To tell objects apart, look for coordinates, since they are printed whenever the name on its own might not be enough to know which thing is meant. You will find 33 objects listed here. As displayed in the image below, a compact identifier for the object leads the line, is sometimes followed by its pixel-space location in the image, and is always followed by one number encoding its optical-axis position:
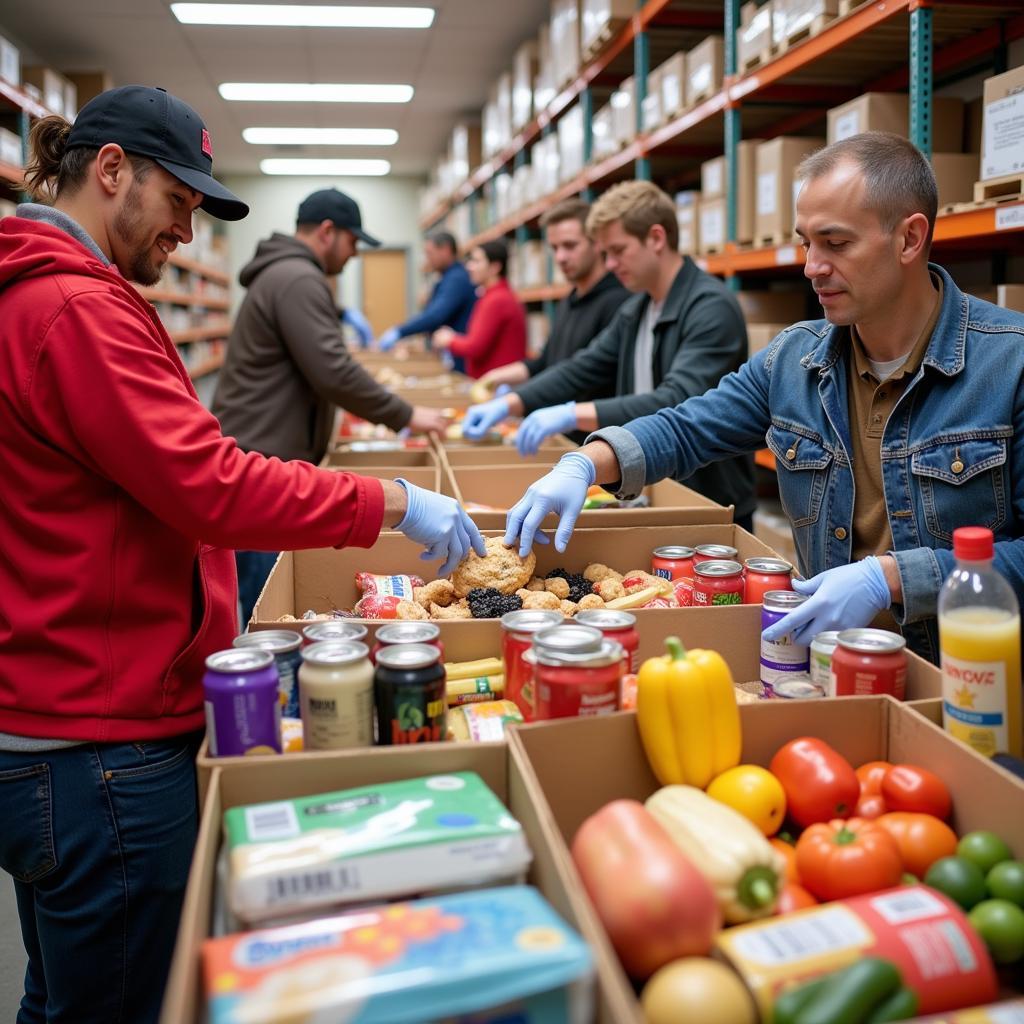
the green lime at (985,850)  1.15
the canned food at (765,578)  1.95
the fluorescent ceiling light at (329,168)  15.26
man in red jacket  1.50
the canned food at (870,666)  1.48
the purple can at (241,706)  1.26
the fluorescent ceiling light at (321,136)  12.46
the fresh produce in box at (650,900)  0.99
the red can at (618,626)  1.51
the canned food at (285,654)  1.45
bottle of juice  1.31
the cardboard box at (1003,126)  2.47
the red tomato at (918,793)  1.29
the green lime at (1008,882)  1.08
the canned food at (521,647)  1.51
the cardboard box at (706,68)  4.34
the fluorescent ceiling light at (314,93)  9.86
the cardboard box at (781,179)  3.83
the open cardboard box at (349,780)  1.10
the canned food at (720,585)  2.00
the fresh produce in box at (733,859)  1.07
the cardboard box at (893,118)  3.16
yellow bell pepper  1.32
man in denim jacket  1.77
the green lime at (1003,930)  1.03
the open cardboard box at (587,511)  2.58
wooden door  18.11
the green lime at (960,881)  1.10
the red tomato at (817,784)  1.31
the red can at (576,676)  1.33
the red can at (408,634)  1.43
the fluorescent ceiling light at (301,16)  7.30
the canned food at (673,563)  2.23
